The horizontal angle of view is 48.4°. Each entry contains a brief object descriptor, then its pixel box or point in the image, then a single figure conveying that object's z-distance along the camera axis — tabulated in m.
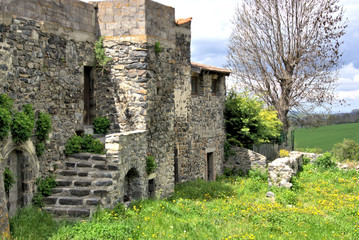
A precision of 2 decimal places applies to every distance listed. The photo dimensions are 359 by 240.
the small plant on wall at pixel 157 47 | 12.58
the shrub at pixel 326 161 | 20.30
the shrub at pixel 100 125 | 12.29
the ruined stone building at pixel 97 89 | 9.54
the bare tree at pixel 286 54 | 24.23
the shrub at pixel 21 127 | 9.09
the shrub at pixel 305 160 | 21.27
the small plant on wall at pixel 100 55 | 12.19
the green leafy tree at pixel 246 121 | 20.33
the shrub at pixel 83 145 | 11.08
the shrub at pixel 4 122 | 8.42
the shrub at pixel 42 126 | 10.00
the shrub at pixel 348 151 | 25.75
